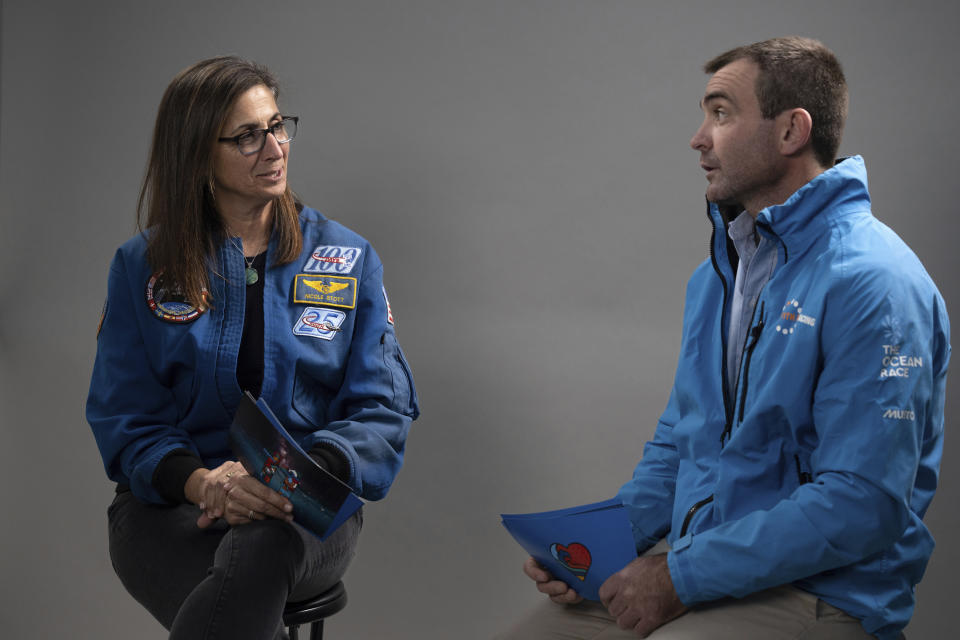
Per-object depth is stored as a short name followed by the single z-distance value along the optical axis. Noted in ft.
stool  13.11
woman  13.24
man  11.94
